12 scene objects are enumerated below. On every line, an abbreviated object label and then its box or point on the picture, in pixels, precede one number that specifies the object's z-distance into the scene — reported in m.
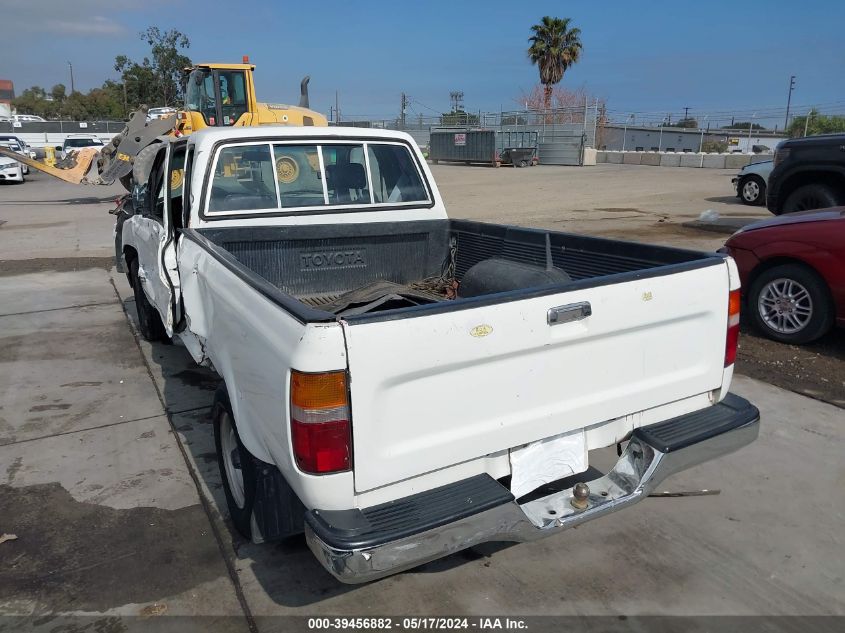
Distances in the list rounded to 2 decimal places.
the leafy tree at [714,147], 41.41
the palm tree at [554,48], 48.66
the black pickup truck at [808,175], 8.72
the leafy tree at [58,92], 98.50
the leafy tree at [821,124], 40.10
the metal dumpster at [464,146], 36.09
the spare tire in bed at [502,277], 3.50
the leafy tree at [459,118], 43.09
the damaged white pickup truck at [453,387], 2.20
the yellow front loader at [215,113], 15.57
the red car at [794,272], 5.46
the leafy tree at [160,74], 62.62
